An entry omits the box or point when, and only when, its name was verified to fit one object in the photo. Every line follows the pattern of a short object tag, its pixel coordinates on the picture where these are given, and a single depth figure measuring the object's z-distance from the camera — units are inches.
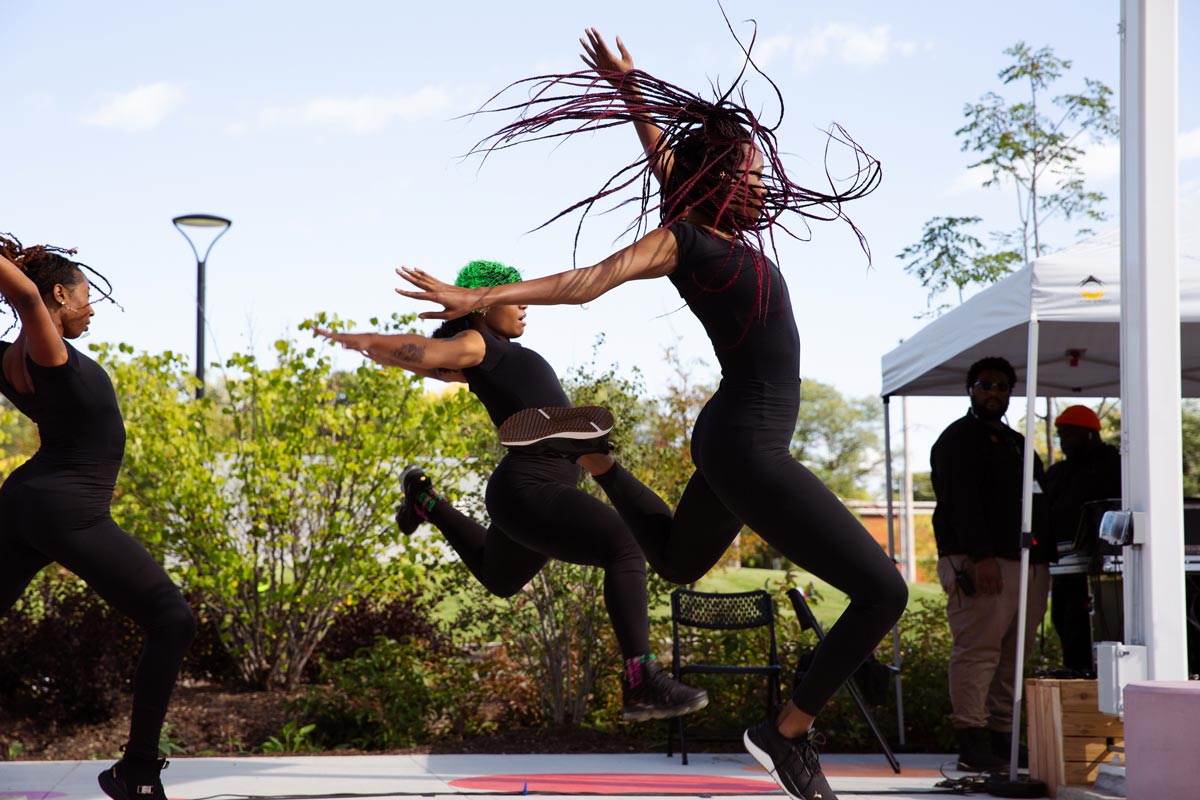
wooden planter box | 240.4
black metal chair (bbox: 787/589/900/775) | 278.7
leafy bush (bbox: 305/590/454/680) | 388.5
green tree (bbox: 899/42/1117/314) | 590.6
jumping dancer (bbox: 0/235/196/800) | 167.2
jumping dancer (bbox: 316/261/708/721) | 160.7
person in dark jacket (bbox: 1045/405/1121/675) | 321.7
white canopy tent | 244.8
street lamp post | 513.7
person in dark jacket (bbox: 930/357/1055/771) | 269.4
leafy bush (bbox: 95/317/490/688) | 359.9
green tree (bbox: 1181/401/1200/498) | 880.3
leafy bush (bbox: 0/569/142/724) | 322.7
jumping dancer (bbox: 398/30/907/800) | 136.7
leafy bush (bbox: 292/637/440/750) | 326.3
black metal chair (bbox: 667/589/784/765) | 309.4
